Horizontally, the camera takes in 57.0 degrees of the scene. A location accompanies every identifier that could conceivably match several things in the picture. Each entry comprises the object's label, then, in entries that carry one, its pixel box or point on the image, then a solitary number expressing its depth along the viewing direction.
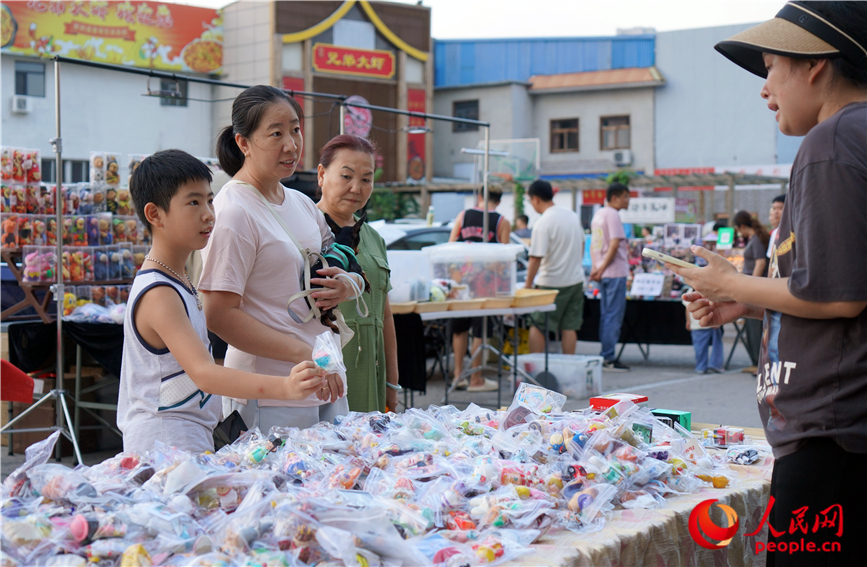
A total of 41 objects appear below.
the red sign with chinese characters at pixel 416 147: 29.70
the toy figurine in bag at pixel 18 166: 5.41
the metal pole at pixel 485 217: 7.76
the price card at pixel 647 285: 9.31
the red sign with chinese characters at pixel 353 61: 27.27
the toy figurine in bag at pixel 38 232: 5.45
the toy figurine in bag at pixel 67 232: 5.57
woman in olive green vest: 3.15
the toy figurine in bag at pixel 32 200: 5.48
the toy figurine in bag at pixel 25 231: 5.41
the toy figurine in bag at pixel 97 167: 5.77
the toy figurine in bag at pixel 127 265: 5.78
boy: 1.97
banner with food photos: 22.91
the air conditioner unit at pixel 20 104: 21.67
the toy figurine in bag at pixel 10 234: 5.37
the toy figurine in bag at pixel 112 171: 5.84
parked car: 9.98
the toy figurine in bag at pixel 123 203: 5.87
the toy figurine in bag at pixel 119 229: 5.79
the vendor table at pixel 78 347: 5.18
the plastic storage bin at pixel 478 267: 6.59
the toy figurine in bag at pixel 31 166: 5.48
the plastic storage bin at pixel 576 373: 7.18
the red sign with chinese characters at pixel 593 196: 25.88
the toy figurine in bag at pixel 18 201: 5.41
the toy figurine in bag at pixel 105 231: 5.67
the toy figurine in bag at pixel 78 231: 5.58
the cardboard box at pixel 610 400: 2.55
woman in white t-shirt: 2.28
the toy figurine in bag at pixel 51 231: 5.52
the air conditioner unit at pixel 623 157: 28.80
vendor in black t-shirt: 1.48
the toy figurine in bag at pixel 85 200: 5.73
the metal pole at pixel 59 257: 5.04
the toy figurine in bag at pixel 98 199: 5.76
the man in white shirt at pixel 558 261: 7.83
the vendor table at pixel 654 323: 9.14
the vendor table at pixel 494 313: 5.94
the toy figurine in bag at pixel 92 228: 5.65
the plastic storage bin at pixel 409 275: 5.82
